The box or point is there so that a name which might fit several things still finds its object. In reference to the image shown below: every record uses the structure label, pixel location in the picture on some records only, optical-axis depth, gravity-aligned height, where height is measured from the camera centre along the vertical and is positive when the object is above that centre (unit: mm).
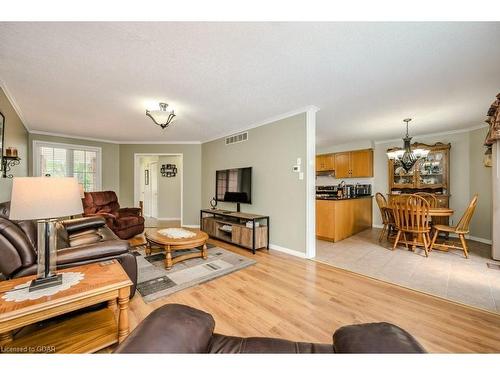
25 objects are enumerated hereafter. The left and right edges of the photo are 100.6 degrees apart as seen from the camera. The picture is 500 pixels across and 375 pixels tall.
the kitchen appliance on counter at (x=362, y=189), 5406 -112
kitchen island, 4043 -679
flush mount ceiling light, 2846 +982
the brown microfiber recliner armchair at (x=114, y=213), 3928 -552
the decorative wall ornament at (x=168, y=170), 6750 +510
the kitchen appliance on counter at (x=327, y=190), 5255 -136
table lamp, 1156 -120
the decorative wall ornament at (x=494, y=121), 2541 +820
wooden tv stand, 3486 -796
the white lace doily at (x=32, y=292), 1124 -602
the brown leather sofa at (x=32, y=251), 1409 -526
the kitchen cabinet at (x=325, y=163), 6301 +695
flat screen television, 4082 +9
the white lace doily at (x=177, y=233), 2992 -710
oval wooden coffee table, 2699 -769
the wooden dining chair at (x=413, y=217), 3255 -526
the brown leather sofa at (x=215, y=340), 699 -556
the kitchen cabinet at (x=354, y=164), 5625 +599
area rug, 2201 -1085
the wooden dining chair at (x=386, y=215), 3829 -581
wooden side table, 1058 -700
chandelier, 3871 +595
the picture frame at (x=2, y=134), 2467 +632
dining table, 3418 -467
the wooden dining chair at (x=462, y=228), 3148 -699
